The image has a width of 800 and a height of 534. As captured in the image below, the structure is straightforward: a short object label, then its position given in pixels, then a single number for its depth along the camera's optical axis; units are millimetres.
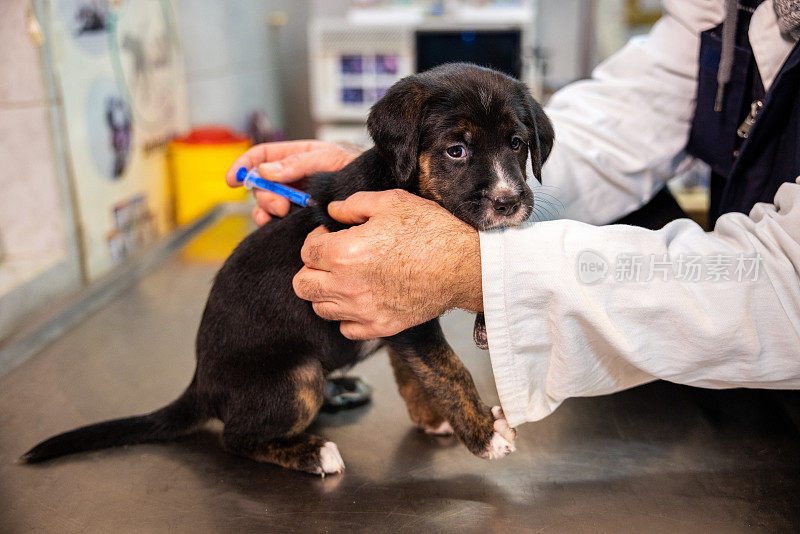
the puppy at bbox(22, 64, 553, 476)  1238
